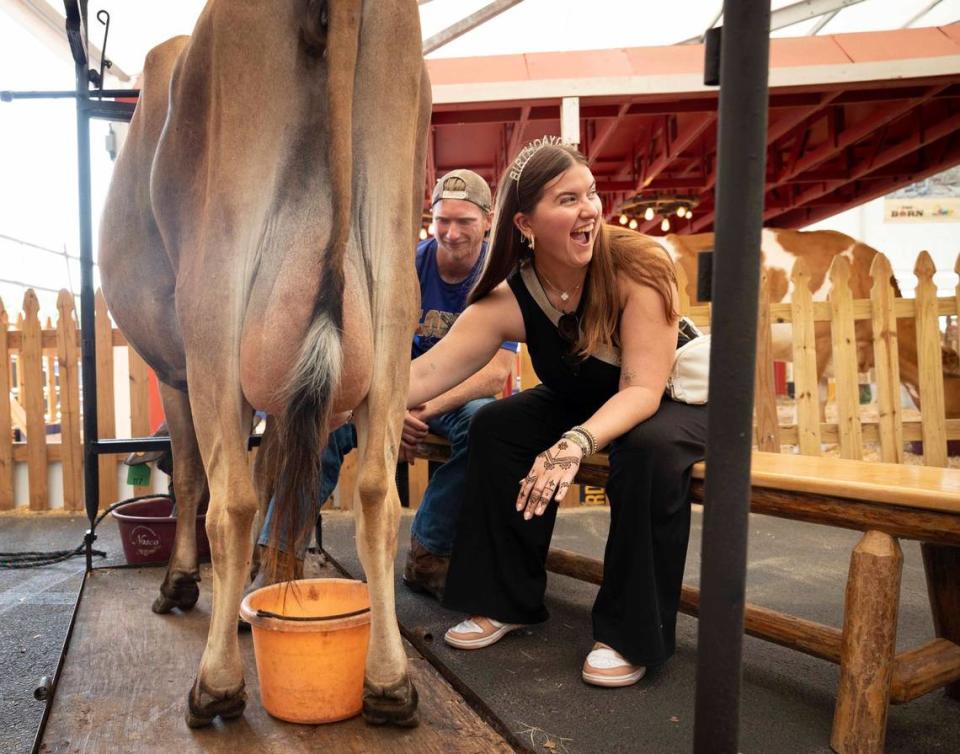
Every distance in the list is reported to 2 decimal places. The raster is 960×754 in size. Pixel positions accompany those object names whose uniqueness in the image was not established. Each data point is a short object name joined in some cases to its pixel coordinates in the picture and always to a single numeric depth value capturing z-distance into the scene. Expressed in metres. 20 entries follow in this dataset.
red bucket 2.96
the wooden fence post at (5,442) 5.00
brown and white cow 6.09
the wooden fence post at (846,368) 4.85
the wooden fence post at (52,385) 7.59
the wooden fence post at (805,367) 4.89
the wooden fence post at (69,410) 4.97
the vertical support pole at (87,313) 2.79
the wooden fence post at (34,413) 4.99
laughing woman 2.09
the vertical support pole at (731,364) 0.68
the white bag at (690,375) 2.31
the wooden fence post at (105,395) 4.99
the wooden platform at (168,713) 1.52
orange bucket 1.61
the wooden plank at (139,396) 5.00
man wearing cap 2.99
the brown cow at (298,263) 1.52
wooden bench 1.65
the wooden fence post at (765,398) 4.89
